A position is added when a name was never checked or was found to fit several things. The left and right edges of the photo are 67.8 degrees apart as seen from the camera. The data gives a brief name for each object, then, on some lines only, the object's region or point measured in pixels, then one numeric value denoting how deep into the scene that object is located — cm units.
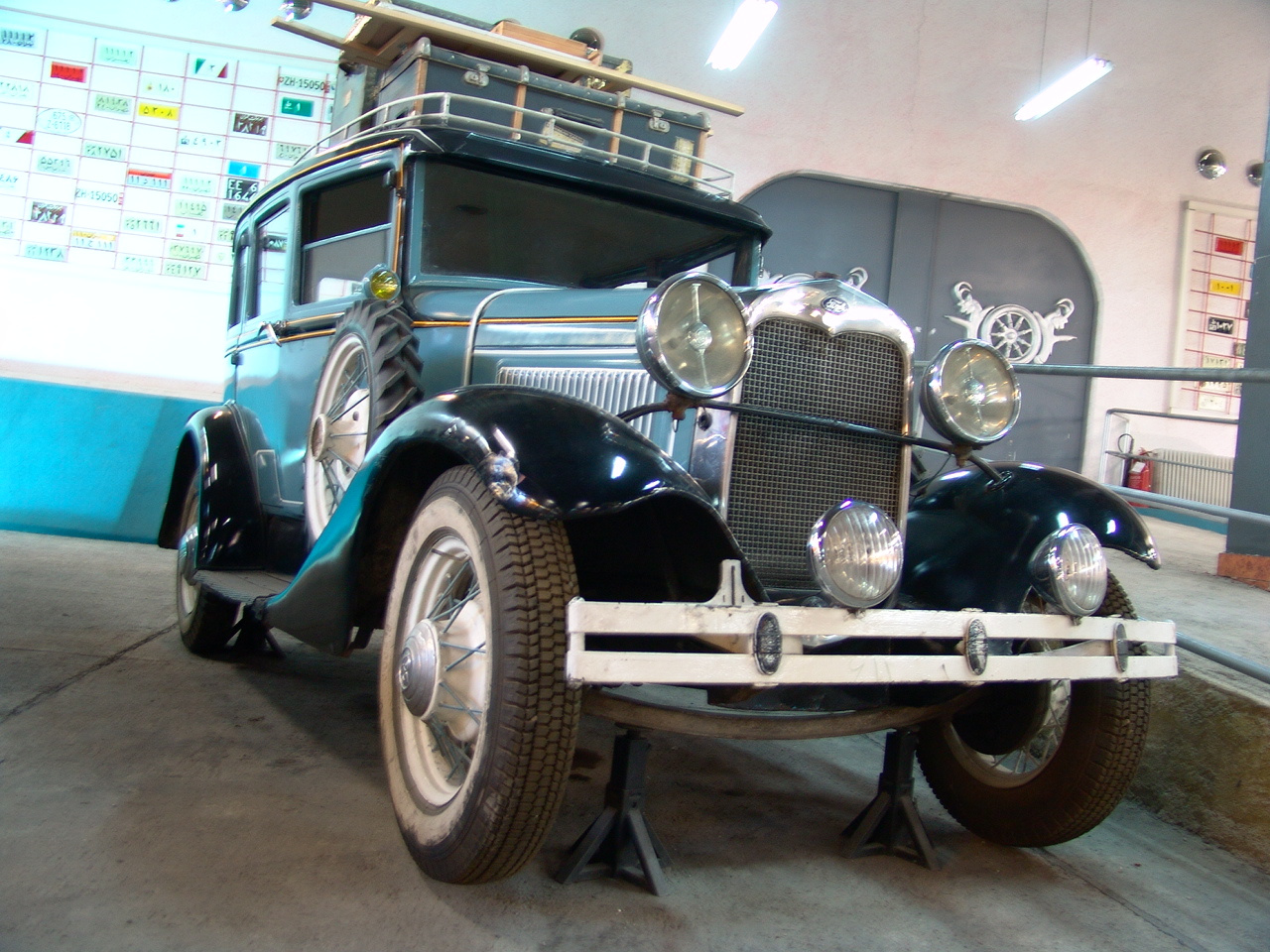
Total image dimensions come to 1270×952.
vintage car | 157
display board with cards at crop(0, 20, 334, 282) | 634
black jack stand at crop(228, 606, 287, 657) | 347
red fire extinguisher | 907
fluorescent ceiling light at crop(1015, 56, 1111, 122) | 737
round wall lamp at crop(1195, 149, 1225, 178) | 923
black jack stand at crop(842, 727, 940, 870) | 211
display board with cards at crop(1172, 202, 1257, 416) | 929
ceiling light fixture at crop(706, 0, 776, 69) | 642
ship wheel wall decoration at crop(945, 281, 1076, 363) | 889
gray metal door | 850
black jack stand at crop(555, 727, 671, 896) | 181
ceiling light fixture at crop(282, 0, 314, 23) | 422
